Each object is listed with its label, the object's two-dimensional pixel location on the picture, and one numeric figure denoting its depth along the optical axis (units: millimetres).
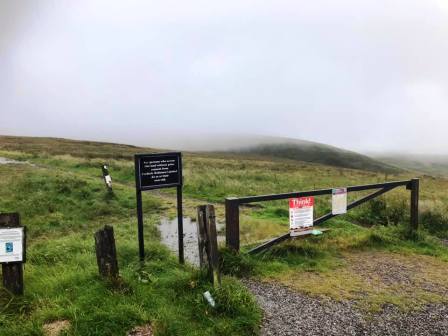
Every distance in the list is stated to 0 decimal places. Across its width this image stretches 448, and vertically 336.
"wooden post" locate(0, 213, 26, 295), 5594
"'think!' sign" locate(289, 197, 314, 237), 9227
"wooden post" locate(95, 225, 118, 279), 5961
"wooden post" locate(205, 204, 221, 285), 6328
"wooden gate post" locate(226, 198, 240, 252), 8336
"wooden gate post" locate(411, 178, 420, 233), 11344
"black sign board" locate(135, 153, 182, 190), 7422
